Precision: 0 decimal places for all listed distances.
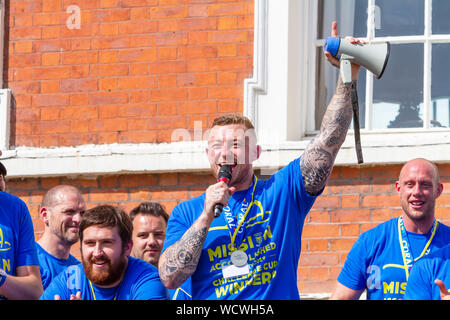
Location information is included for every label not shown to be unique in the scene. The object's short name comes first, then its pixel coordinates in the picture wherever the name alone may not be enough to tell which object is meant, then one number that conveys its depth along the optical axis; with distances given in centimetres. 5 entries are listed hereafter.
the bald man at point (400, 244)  1077
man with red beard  992
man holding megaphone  926
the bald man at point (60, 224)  1274
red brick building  1352
